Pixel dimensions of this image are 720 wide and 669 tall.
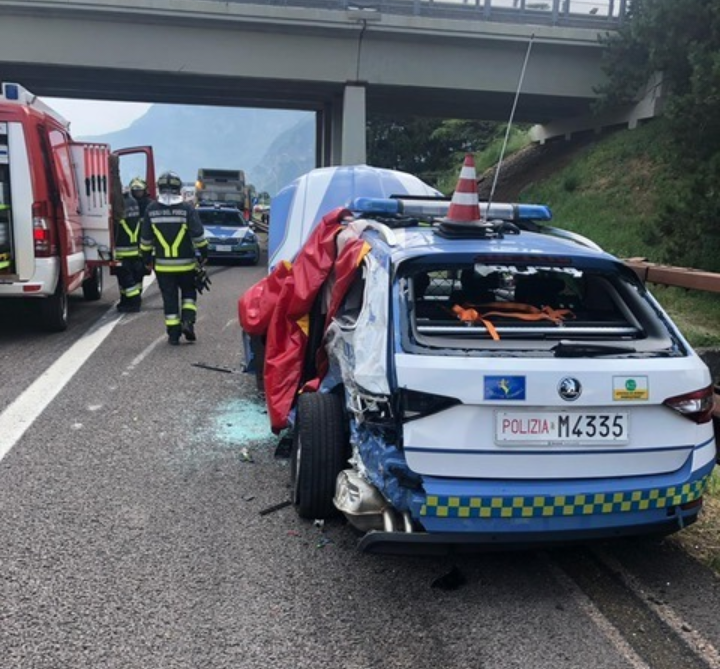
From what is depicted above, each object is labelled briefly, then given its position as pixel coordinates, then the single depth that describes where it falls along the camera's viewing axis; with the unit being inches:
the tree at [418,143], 1333.7
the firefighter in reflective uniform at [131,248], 412.2
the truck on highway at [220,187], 1197.7
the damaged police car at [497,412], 115.2
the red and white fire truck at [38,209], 304.7
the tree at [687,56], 422.0
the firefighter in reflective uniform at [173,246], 315.9
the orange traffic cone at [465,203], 148.0
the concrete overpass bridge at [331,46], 752.3
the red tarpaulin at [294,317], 171.6
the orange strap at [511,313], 139.3
